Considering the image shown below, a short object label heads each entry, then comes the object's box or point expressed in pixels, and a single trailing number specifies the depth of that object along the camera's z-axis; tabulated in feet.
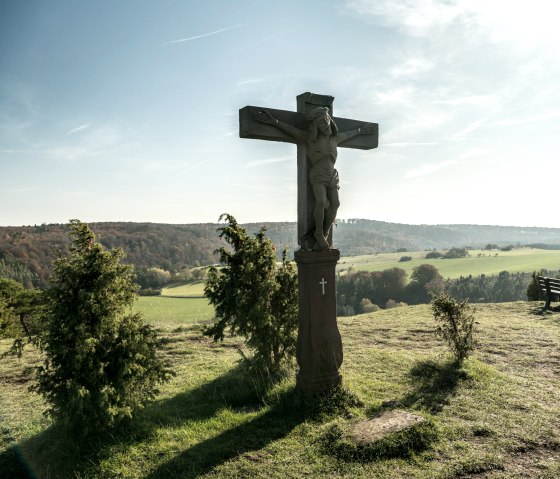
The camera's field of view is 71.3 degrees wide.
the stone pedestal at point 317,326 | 18.40
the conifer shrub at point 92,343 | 14.24
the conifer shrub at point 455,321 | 22.21
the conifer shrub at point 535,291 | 49.34
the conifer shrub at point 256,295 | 21.67
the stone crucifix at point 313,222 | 18.40
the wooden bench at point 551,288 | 41.55
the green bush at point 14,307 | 37.01
